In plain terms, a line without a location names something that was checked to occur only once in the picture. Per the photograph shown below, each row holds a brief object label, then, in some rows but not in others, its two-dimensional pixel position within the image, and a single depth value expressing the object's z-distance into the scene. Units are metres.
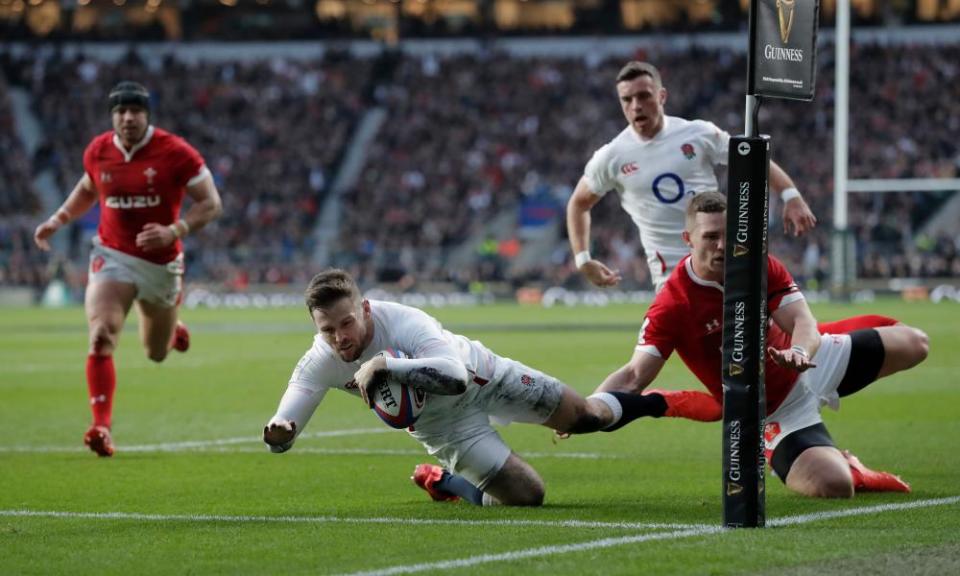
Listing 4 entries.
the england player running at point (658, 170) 22.12
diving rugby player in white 14.80
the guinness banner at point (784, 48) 13.66
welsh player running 24.12
